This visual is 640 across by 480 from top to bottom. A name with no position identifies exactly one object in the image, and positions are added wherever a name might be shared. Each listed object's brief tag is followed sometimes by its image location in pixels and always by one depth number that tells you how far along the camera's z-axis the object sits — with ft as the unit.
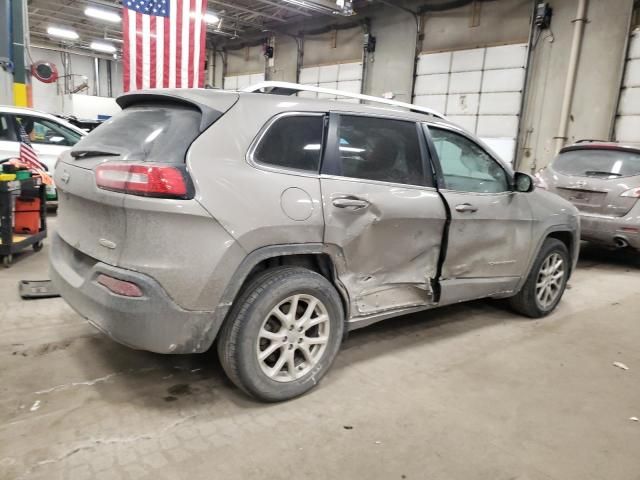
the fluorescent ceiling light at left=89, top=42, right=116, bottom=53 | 68.00
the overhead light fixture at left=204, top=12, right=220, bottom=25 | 49.87
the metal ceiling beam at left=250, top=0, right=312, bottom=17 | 44.16
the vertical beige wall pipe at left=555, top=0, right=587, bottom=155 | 32.27
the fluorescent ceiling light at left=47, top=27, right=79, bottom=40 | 60.54
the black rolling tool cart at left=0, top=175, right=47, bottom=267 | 14.99
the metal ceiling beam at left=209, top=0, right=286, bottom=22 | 46.97
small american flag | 18.80
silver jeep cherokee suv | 7.07
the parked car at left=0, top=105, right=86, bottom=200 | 22.85
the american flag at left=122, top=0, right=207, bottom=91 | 18.67
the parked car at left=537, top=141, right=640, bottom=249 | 19.89
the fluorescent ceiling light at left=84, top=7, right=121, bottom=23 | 47.98
